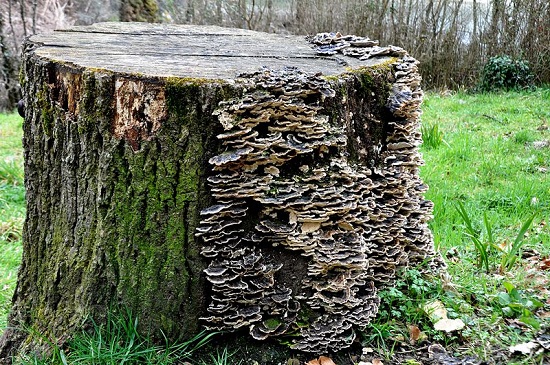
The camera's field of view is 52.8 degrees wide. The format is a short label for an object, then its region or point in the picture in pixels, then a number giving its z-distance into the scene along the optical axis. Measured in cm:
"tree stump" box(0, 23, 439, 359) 245
